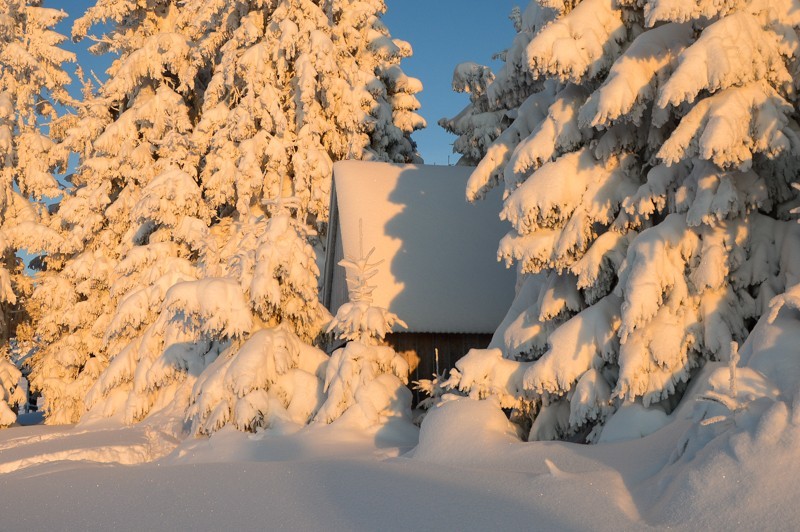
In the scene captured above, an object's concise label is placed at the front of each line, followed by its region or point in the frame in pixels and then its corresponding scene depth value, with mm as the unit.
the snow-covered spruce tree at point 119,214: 23719
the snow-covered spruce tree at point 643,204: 8789
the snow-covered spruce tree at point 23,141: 26344
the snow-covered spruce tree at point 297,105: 23766
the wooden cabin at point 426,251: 16031
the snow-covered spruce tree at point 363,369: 12617
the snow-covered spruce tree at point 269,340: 13094
